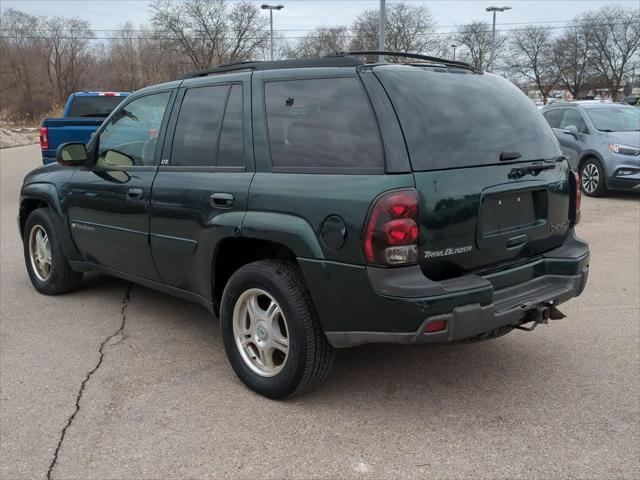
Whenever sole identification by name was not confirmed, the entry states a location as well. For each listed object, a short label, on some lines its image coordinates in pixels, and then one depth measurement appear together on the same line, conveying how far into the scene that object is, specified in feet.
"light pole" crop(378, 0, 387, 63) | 64.95
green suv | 9.73
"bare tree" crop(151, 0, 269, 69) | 190.29
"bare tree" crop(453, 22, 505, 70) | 197.11
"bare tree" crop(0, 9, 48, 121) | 172.76
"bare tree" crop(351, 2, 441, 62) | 155.43
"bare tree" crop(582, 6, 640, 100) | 201.05
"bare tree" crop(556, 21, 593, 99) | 207.41
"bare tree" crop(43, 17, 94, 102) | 209.05
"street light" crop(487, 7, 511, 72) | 133.22
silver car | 34.91
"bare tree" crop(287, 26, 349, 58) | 167.63
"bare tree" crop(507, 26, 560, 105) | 216.54
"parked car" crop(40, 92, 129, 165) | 33.22
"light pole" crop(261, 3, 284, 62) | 116.16
